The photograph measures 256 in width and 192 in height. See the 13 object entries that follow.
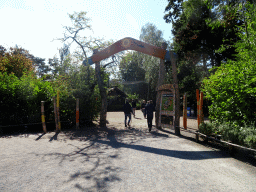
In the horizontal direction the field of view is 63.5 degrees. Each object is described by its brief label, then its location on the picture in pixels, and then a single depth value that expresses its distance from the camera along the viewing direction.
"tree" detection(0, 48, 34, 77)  20.93
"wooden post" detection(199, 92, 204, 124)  9.27
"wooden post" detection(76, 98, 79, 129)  11.67
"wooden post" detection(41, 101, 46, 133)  10.38
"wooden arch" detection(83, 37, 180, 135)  11.24
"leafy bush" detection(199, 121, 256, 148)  5.52
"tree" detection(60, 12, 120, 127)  16.37
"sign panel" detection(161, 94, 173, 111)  10.90
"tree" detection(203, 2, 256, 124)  6.40
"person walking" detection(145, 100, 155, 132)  11.15
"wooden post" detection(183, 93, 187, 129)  10.48
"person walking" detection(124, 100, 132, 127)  13.00
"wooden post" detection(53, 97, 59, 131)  10.79
